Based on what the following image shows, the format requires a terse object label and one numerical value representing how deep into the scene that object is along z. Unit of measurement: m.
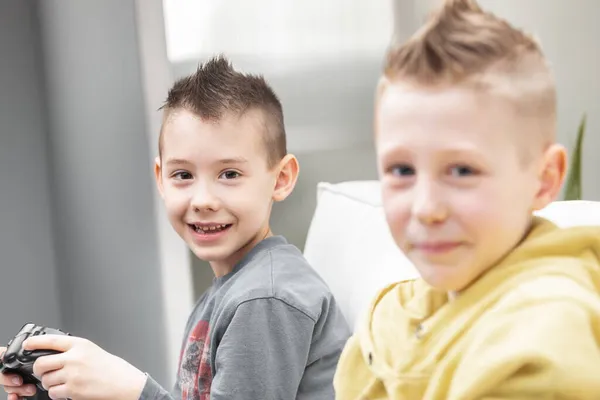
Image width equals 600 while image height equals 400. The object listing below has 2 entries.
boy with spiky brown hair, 1.01
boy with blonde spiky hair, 0.53
